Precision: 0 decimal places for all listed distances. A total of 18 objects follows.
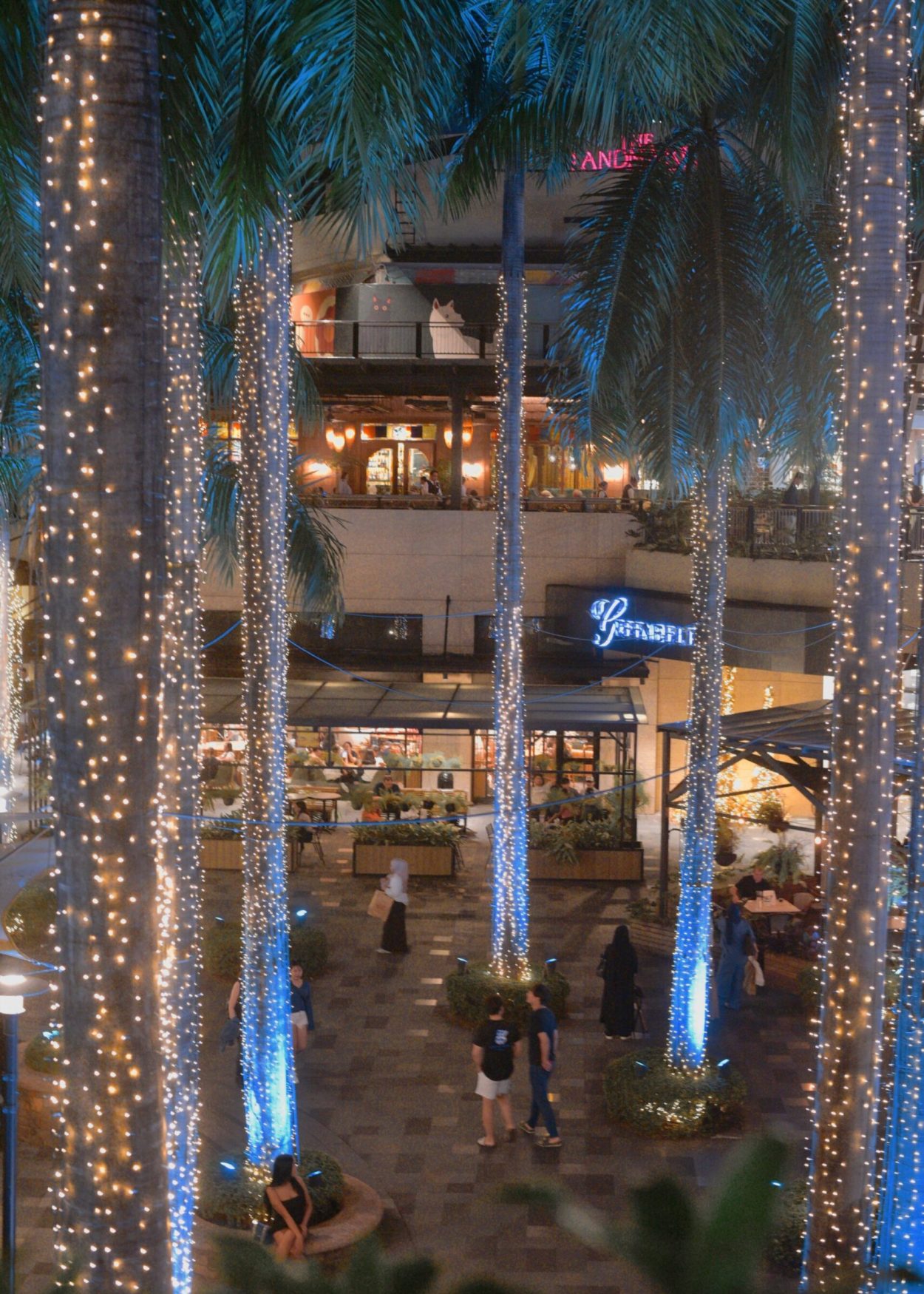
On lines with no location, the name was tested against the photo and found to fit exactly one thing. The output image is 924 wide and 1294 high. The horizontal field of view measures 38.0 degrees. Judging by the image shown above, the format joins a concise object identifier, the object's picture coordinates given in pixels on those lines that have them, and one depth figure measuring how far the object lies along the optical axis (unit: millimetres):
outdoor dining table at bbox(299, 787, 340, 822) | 21906
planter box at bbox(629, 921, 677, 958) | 16562
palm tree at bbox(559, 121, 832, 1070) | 10961
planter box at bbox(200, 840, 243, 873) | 20625
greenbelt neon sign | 22125
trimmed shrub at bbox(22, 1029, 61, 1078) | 12070
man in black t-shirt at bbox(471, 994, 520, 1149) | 10961
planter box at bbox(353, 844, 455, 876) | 19922
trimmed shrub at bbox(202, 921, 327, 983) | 15430
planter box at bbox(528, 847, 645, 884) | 19844
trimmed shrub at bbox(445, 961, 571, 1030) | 13773
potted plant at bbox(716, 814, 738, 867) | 19188
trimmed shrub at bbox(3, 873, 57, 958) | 15930
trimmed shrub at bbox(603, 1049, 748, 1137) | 11375
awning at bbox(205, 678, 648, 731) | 19734
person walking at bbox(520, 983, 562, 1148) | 10984
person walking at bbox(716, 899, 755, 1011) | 14297
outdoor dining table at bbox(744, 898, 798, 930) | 15844
